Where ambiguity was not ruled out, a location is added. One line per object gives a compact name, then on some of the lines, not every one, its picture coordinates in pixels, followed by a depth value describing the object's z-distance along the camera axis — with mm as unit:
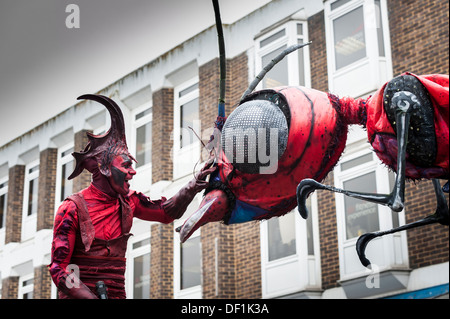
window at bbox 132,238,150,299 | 18859
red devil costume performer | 5754
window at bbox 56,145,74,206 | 21375
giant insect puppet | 5020
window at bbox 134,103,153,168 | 19828
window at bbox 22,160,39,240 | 22500
